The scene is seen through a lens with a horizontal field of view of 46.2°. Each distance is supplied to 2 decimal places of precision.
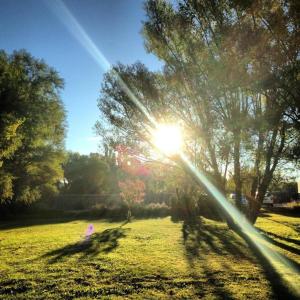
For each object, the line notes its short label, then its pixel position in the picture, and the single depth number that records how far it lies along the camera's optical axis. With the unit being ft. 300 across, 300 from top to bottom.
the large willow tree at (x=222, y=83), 28.71
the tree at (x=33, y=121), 89.10
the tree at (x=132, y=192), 100.17
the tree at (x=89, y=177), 180.04
